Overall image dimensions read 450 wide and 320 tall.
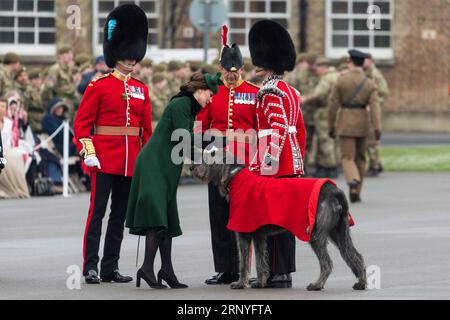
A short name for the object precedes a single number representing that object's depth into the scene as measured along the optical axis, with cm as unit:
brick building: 4269
